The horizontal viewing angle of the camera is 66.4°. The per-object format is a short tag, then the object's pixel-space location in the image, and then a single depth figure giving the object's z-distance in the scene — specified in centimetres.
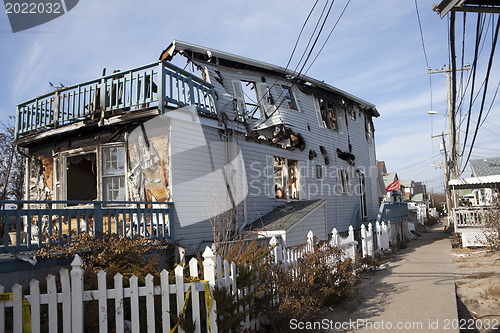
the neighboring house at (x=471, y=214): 1675
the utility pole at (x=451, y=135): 2262
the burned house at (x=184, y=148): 949
